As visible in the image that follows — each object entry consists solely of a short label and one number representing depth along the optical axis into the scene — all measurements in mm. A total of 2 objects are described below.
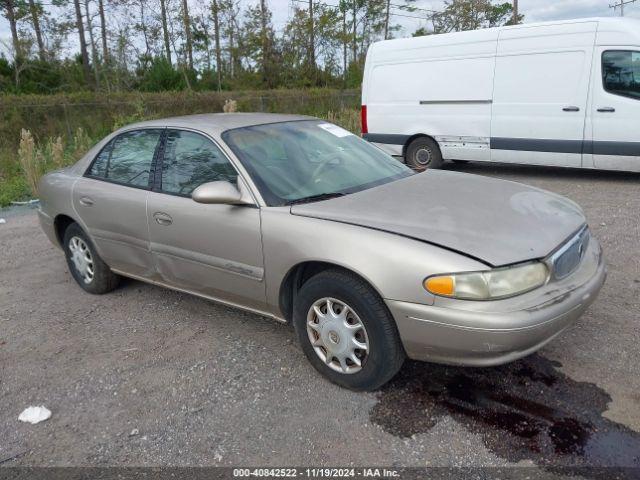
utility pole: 43656
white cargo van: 7641
